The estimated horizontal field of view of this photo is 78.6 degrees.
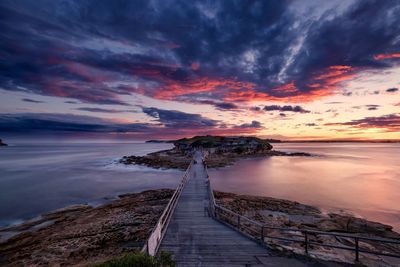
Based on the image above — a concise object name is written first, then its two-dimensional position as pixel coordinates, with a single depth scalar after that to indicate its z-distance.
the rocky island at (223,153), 53.28
